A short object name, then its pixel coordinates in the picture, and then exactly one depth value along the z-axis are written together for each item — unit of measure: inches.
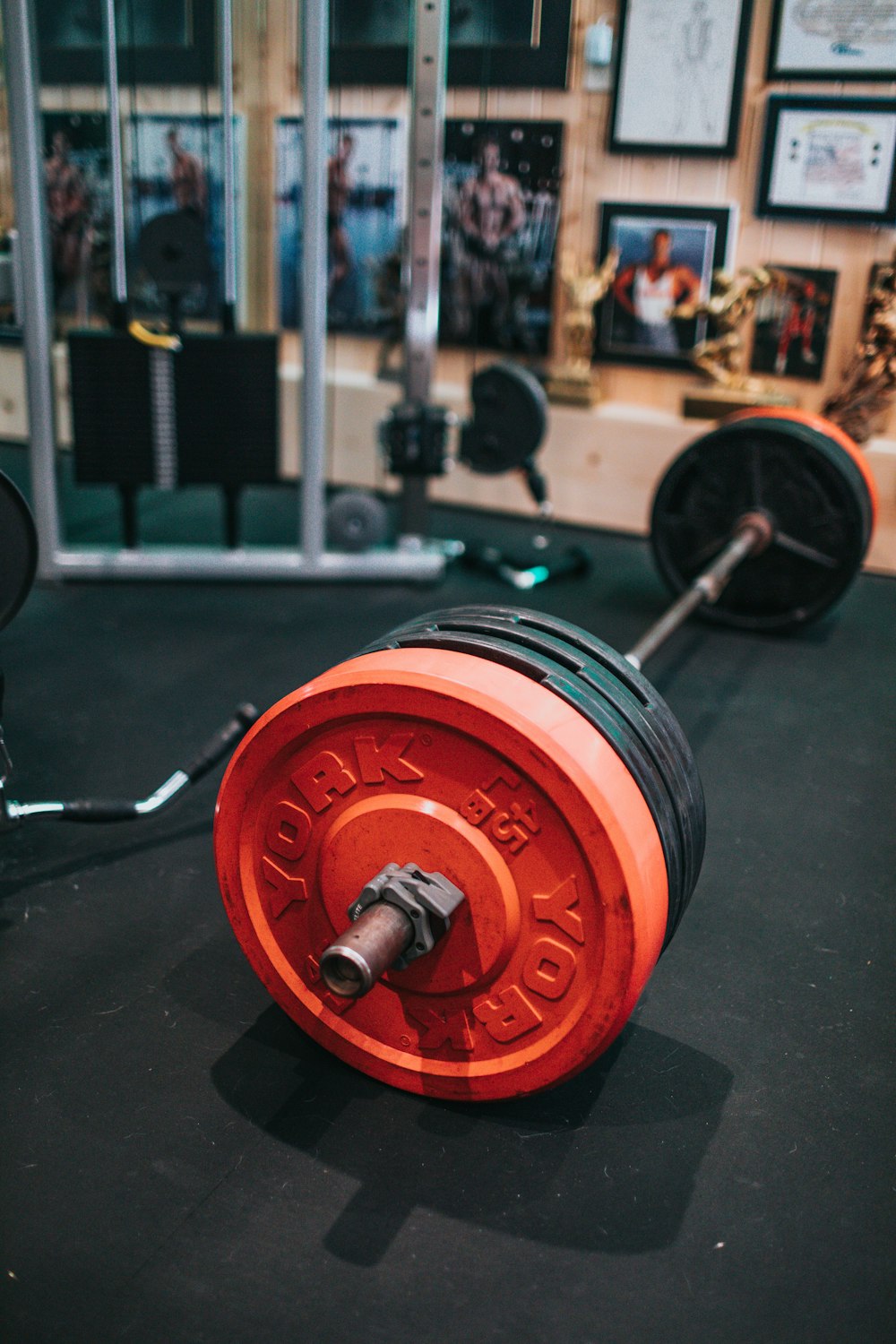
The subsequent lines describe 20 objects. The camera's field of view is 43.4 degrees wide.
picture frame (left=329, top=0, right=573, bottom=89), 151.0
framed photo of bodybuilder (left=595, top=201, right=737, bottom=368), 173.2
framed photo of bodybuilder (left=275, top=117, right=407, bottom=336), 183.8
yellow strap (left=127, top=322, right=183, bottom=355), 140.5
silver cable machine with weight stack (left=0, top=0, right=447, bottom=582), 127.5
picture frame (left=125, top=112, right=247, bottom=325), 177.0
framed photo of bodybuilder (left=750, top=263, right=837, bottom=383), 167.9
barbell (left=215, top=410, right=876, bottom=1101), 54.1
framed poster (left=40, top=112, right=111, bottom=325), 172.6
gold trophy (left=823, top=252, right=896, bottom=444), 152.2
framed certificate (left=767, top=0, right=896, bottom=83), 154.0
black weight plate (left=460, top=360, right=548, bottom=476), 150.6
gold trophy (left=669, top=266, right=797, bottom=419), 163.6
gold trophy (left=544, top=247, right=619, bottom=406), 178.1
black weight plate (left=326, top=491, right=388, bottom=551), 153.3
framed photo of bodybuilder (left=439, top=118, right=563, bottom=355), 178.1
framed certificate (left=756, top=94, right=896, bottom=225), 157.9
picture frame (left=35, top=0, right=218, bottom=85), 151.7
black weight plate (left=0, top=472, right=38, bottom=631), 72.7
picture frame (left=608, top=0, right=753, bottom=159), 163.2
